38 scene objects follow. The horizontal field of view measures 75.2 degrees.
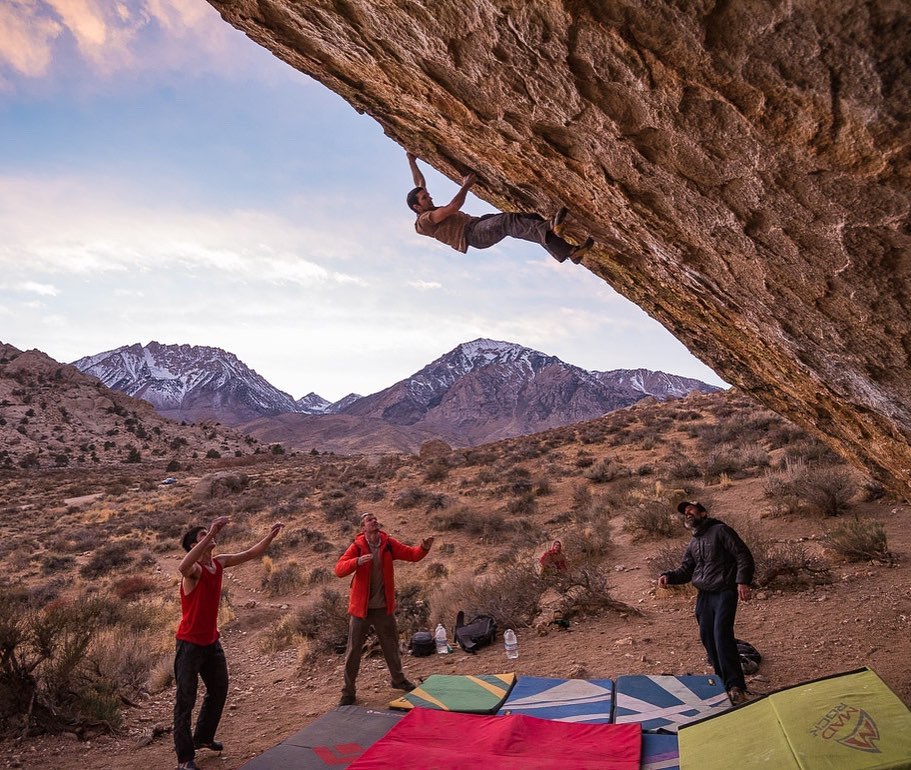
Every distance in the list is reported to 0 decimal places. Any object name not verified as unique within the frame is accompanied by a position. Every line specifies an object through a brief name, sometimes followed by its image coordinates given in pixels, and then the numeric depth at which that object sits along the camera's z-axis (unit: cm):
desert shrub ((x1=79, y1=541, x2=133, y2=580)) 1673
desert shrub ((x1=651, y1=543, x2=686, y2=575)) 980
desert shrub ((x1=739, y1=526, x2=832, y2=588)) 841
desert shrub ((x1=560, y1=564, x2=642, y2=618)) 870
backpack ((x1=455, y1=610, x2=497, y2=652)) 809
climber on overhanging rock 463
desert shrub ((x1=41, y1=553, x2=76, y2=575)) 1734
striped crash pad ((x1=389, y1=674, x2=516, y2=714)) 568
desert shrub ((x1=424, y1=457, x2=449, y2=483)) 2631
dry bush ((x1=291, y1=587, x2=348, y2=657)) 893
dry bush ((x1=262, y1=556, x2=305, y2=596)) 1391
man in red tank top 496
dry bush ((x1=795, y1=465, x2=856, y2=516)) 1144
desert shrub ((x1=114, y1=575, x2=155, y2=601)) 1440
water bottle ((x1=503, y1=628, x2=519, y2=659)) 758
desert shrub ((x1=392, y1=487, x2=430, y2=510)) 2138
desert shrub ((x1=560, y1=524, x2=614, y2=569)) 1226
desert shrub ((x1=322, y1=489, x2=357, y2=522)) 2127
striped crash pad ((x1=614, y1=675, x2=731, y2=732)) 510
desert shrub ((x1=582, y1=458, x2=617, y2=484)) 2031
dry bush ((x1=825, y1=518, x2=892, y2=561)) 882
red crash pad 433
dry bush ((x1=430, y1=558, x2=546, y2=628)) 883
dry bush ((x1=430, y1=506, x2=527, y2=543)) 1634
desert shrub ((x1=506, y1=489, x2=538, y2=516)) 1820
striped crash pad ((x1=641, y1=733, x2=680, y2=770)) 421
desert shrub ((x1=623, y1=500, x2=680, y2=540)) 1276
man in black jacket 548
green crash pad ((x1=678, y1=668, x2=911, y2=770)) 321
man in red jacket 640
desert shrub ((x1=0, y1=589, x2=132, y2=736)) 628
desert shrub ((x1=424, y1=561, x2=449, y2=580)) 1333
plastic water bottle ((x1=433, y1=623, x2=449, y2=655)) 810
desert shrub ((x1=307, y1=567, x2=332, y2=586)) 1428
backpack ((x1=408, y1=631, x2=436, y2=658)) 811
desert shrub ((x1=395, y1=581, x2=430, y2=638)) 931
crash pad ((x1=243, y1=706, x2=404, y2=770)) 486
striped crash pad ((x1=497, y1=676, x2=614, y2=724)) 537
